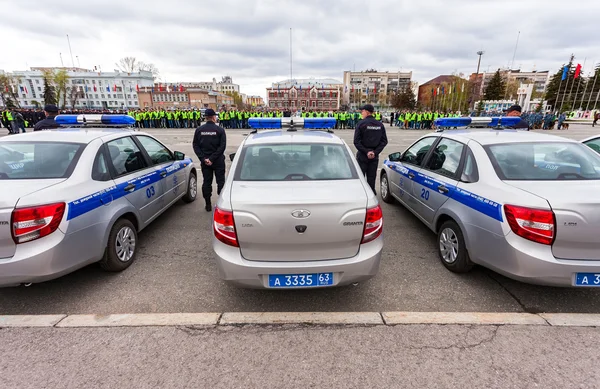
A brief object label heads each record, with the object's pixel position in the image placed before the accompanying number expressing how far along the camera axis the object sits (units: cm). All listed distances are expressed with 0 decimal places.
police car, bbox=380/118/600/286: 259
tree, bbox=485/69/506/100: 6701
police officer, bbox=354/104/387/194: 599
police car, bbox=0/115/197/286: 261
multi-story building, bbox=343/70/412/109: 13050
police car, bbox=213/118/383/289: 252
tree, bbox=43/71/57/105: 7294
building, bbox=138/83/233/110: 9788
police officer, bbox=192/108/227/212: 566
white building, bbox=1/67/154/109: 10000
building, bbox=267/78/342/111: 12325
